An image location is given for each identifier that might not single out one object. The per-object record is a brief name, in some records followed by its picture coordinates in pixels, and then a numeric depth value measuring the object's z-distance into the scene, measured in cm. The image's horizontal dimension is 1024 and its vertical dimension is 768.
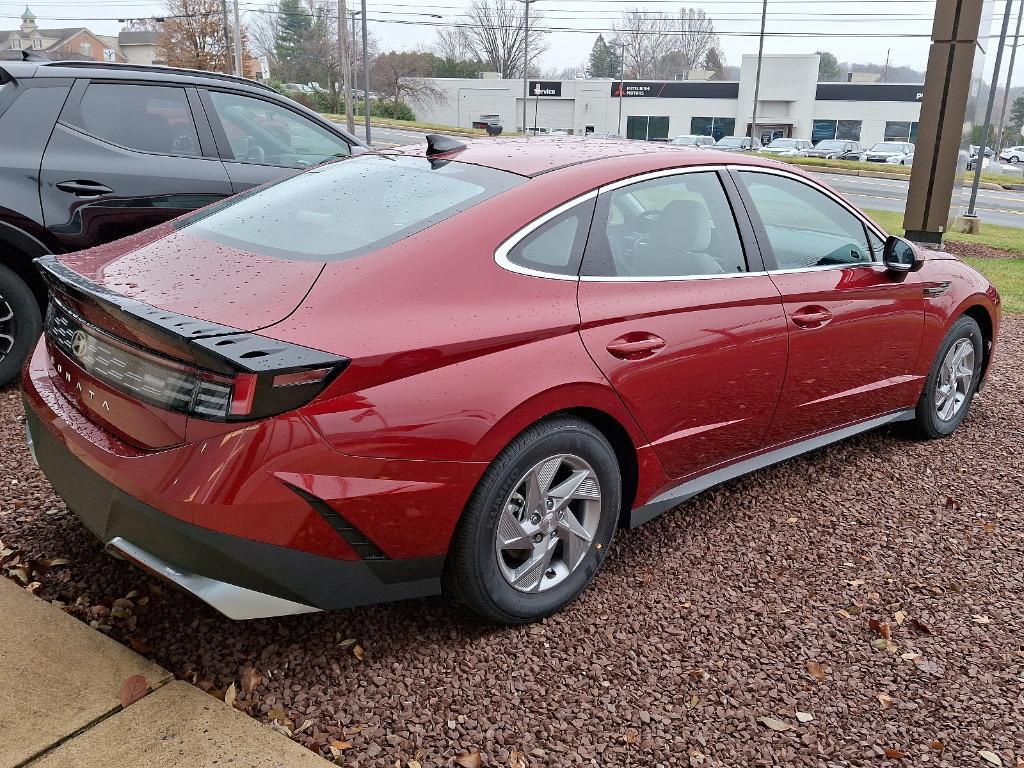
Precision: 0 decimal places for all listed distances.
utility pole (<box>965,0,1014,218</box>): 1706
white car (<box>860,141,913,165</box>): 4834
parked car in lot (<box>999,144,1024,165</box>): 6041
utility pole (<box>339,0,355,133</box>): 3472
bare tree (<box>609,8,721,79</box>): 9112
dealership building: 6381
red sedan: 236
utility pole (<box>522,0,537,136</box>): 4300
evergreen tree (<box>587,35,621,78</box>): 10521
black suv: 480
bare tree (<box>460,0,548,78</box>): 8688
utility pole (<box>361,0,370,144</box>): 2959
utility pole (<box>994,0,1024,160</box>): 2551
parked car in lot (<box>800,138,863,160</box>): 4975
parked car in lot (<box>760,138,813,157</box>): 4725
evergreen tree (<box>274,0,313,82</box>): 7512
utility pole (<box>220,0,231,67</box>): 4870
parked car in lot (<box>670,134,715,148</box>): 4212
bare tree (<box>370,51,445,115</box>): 7038
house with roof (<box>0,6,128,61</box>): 9300
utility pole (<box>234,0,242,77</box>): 3478
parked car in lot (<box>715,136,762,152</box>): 4509
